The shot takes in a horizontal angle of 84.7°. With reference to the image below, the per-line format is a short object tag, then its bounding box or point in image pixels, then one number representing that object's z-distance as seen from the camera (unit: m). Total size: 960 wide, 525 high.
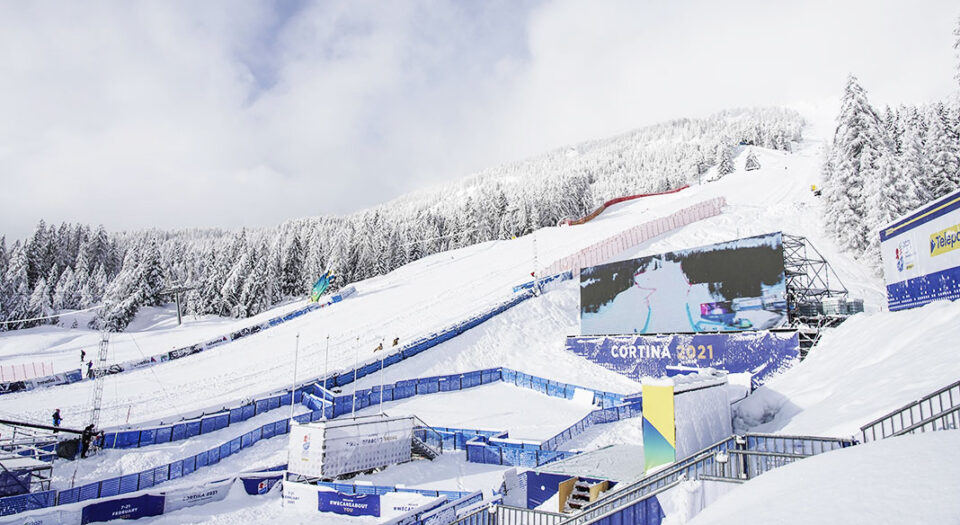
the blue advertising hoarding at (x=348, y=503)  16.89
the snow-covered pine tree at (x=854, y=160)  39.19
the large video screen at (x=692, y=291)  27.83
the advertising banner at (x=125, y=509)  16.02
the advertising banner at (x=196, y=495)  17.66
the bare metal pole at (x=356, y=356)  33.15
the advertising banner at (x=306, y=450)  20.12
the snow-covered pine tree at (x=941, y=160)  41.09
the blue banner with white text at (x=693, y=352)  26.31
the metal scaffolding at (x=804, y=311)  25.56
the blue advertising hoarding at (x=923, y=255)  18.03
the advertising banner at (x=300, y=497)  17.67
